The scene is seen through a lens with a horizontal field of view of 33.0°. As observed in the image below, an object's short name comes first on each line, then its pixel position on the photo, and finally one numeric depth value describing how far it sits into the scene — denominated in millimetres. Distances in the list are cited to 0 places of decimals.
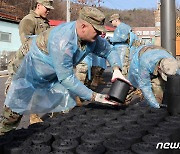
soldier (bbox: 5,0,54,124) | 4469
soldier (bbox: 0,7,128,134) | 2705
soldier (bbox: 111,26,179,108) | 3584
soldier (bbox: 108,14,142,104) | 7422
